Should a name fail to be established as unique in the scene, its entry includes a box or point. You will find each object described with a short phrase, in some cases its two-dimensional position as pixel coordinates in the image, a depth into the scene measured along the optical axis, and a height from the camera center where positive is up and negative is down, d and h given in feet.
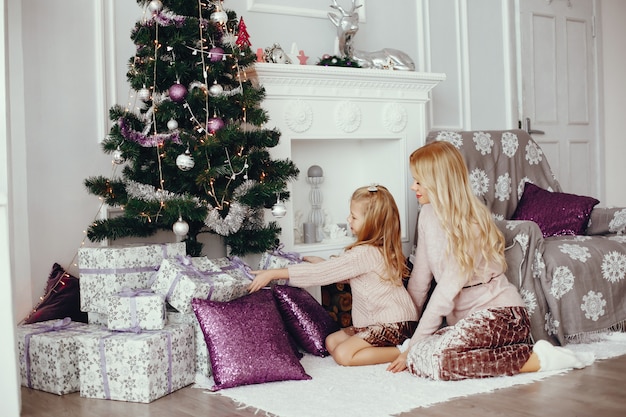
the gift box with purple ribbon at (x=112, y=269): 9.34 -0.80
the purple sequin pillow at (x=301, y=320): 10.24 -1.63
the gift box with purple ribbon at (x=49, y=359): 8.77 -1.76
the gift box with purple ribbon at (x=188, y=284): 9.06 -0.98
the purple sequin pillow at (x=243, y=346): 8.71 -1.68
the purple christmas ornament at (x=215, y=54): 10.12 +1.96
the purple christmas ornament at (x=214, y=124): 9.93 +1.01
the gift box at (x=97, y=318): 9.49 -1.41
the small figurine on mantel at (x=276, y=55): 11.95 +2.28
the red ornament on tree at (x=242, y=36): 10.94 +2.40
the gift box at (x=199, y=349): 9.09 -1.75
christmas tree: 9.91 +0.91
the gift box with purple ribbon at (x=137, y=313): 8.75 -1.25
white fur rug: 7.74 -2.13
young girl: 9.83 -1.03
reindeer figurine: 12.85 +2.48
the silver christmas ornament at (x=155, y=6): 9.80 +2.55
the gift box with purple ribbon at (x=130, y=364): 8.32 -1.77
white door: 16.87 +2.40
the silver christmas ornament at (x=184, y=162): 9.64 +0.52
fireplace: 11.79 +1.14
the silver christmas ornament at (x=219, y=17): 10.12 +2.46
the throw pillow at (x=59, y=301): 9.90 -1.24
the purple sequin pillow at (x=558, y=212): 12.26 -0.34
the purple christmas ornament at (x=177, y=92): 9.91 +1.44
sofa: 10.44 -0.99
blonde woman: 8.98 -1.27
